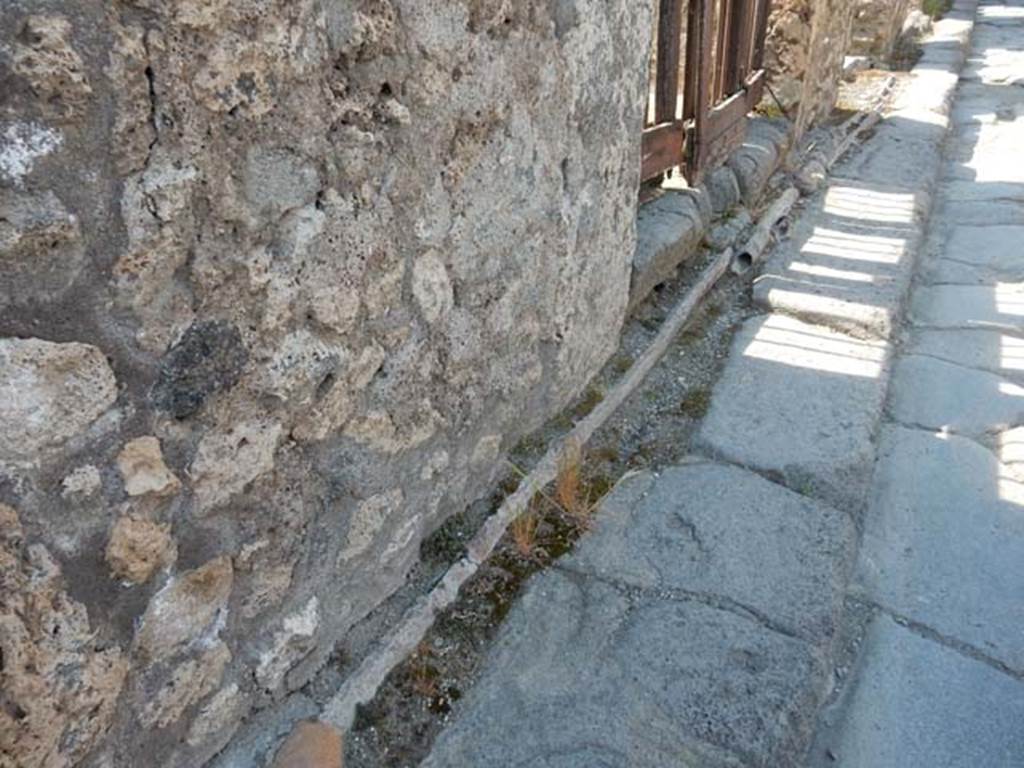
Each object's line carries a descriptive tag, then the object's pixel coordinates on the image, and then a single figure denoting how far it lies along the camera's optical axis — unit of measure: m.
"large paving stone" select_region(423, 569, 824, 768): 1.41
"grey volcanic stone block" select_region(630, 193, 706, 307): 2.65
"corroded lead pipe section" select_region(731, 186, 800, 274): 3.25
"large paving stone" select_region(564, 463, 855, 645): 1.72
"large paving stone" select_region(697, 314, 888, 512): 2.12
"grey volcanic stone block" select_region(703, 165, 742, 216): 3.43
